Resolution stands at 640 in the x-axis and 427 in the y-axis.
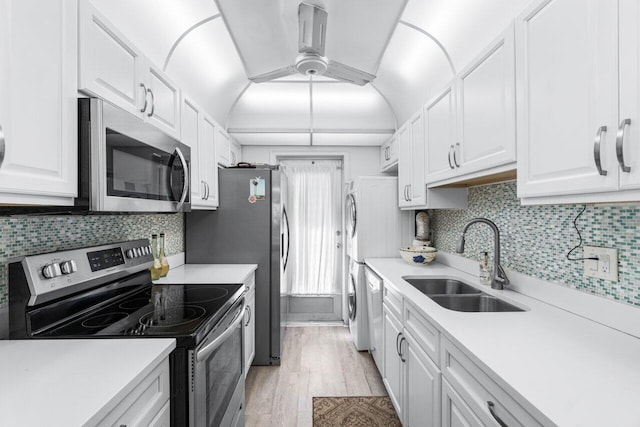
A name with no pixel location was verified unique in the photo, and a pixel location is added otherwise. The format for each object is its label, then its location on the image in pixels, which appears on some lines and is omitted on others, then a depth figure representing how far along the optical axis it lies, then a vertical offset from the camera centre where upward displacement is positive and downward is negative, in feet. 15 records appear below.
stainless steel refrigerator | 9.11 -0.68
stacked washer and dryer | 9.89 -0.52
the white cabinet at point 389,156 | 10.39 +2.01
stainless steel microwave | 3.60 +0.67
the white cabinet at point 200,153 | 6.93 +1.48
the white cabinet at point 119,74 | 3.69 +1.99
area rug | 6.63 -4.41
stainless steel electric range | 3.65 -1.44
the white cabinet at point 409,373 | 4.54 -2.76
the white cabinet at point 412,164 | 7.82 +1.31
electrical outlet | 3.91 -0.66
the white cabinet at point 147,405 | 2.64 -1.81
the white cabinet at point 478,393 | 2.67 -1.81
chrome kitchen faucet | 5.73 -1.01
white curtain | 12.77 -0.49
